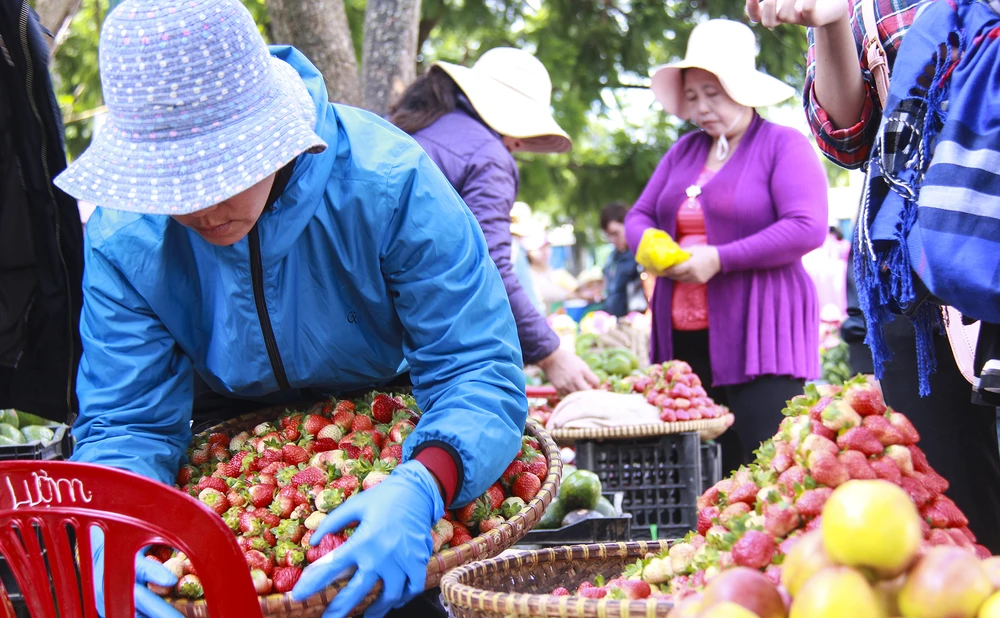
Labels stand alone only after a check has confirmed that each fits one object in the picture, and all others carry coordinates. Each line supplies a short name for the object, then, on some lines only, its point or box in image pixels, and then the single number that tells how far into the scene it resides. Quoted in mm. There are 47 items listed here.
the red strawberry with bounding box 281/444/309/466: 2064
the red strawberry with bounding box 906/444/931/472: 1538
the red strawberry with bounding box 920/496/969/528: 1480
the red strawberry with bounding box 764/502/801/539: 1440
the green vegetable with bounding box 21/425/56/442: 3355
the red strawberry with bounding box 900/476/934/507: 1476
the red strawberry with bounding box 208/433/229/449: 2260
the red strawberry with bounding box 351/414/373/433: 2135
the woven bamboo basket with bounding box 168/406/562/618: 1668
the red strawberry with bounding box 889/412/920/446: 1532
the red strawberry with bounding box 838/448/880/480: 1459
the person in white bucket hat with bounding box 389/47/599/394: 3402
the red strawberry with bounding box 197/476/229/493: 2037
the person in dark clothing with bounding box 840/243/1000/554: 2227
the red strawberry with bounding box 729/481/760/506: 1626
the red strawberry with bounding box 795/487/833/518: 1430
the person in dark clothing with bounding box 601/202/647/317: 9883
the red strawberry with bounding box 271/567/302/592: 1746
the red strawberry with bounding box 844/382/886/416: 1550
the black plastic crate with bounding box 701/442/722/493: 4555
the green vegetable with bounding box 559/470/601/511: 3365
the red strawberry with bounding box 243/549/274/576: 1771
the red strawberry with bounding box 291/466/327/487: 1964
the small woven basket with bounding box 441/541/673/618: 1425
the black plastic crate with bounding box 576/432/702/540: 3957
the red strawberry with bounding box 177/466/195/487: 2143
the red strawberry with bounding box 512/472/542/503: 2074
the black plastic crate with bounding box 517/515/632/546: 3129
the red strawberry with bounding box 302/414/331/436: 2133
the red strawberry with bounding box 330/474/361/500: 1928
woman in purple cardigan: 3834
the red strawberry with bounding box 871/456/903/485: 1458
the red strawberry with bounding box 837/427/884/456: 1487
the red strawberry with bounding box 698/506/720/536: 1670
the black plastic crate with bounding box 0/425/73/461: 3037
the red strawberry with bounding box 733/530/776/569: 1409
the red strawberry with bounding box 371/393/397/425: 2191
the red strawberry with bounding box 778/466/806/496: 1495
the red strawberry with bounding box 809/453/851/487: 1454
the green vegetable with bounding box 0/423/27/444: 3290
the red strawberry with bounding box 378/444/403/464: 2020
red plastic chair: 1471
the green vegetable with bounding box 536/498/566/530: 3365
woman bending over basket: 1683
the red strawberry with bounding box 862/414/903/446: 1511
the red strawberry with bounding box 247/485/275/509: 1963
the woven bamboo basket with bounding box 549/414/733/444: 3830
